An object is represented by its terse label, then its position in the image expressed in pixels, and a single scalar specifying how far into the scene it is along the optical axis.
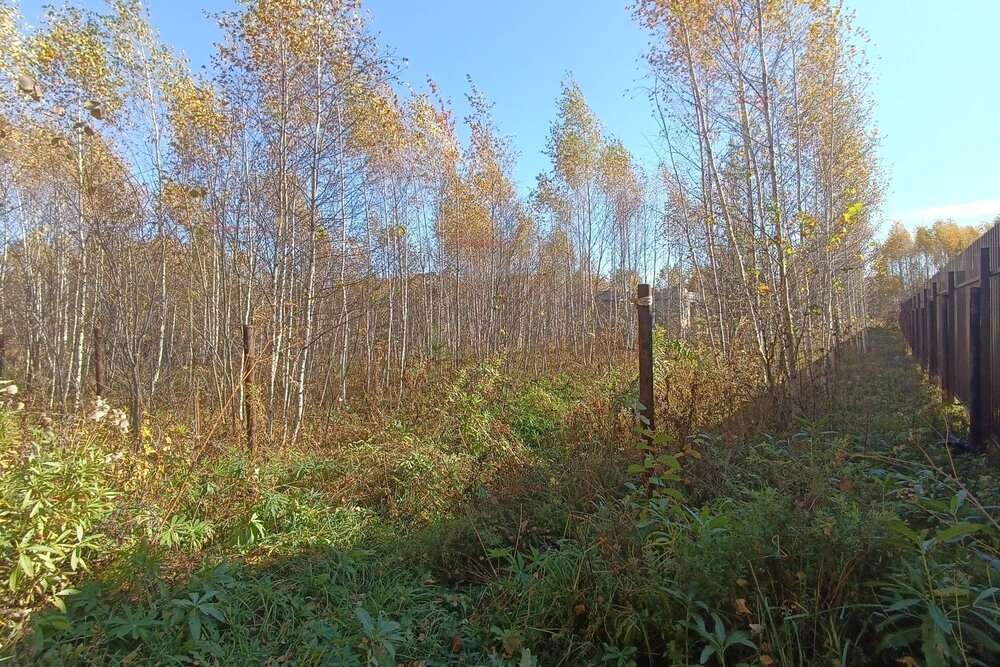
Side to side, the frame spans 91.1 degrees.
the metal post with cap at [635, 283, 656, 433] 3.04
